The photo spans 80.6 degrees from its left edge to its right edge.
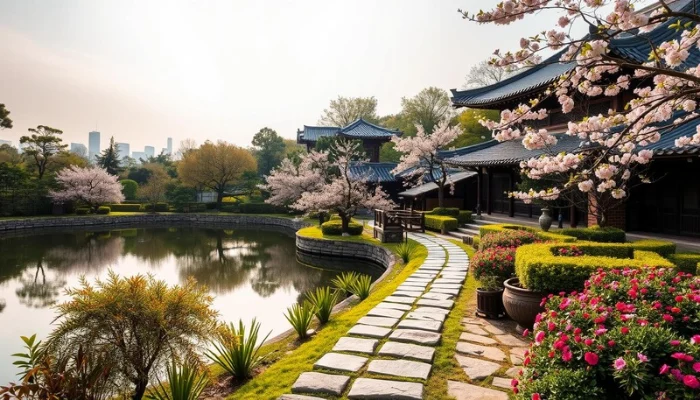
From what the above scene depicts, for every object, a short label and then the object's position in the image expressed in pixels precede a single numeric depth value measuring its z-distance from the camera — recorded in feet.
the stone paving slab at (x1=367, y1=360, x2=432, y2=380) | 14.02
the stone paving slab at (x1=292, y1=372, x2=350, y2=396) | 13.05
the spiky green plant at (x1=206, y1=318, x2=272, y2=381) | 15.30
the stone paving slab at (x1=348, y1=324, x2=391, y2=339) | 18.02
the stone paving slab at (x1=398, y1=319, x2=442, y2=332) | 18.90
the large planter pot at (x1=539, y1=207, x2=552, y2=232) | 38.73
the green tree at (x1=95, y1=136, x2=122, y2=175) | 155.43
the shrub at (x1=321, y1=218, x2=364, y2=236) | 63.46
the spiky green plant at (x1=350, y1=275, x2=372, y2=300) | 28.07
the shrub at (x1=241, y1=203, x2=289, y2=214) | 122.01
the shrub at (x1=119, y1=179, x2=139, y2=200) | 145.79
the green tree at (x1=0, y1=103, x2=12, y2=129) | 110.01
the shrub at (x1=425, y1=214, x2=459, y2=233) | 59.21
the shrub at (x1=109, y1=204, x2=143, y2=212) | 131.13
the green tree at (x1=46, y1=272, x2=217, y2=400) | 13.52
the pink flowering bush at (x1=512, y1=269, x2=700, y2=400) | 8.31
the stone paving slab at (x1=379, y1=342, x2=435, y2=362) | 15.58
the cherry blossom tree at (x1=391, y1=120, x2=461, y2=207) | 72.69
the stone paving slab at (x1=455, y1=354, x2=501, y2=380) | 14.22
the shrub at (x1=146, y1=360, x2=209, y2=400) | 12.36
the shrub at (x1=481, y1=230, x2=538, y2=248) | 28.43
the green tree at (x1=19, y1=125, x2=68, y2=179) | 122.21
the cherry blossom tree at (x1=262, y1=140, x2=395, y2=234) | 60.85
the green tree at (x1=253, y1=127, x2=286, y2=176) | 167.63
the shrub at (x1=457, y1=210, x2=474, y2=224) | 61.46
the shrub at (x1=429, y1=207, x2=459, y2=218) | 63.67
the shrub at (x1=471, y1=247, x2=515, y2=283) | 22.84
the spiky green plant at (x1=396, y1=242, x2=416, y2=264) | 41.04
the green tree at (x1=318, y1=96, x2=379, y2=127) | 171.63
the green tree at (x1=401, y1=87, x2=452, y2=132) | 146.72
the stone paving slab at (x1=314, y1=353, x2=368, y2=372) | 14.68
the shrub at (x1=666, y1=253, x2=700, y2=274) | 25.75
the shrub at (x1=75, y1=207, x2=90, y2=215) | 115.96
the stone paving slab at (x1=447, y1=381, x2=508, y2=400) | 12.62
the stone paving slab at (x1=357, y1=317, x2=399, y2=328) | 19.58
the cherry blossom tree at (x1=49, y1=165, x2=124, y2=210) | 112.16
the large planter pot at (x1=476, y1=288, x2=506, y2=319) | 20.97
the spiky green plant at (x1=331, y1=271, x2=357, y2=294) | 30.89
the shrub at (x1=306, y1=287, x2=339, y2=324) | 21.77
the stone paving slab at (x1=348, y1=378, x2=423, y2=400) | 12.48
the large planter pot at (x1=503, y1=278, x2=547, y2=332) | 17.90
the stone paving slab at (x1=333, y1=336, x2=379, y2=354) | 16.35
